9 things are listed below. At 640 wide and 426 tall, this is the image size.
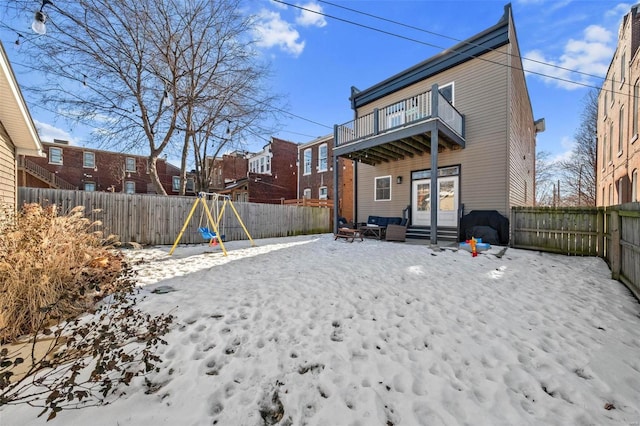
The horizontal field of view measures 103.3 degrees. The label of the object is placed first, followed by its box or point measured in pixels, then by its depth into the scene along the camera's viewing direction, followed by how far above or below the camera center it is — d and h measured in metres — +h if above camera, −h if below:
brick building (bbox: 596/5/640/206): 9.24 +4.26
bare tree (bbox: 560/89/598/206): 19.80 +4.83
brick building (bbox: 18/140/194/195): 21.53 +4.01
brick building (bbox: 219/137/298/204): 21.69 +3.18
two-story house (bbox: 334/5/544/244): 8.16 +2.72
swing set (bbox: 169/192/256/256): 7.40 -0.35
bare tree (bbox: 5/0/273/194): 8.72 +5.81
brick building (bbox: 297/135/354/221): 16.67 +2.90
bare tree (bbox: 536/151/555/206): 23.85 +4.09
